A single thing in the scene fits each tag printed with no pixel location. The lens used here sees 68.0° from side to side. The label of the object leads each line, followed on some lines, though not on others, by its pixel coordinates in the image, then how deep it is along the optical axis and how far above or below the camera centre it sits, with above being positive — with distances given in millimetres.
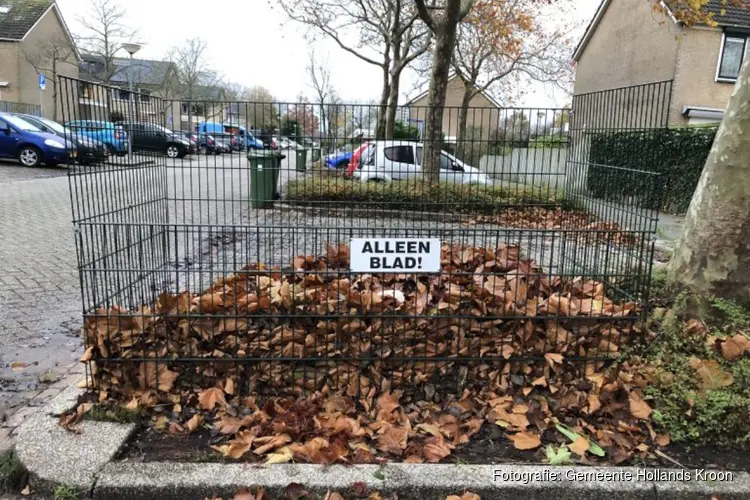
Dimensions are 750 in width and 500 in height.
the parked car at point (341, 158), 7676 -58
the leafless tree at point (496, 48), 23312 +5435
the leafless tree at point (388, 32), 20828 +5052
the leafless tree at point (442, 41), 11344 +2425
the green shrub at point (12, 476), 2693 -1592
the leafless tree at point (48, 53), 33969 +5656
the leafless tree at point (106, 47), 34219 +6194
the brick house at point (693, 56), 20172 +4003
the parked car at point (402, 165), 7648 -127
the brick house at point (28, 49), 34438 +5934
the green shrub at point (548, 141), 6852 +228
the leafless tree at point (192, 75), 43047 +6191
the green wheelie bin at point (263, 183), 9594 -570
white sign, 3266 -582
